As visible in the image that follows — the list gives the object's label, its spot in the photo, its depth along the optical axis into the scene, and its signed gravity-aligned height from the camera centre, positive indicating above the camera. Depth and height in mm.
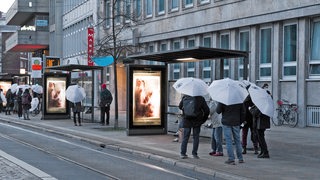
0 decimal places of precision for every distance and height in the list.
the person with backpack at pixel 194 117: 14859 -702
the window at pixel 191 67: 34925 +1379
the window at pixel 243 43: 29823 +2399
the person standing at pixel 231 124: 13867 -817
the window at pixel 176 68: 37062 +1396
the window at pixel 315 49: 25095 +1773
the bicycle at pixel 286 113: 25625 -1062
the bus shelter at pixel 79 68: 28595 +1101
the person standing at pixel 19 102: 34938 -797
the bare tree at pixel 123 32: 28005 +4319
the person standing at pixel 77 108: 27419 -874
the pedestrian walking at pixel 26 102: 32438 -711
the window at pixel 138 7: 41622 +6000
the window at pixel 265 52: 28109 +1813
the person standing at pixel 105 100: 27406 -521
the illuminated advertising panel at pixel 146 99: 21391 -351
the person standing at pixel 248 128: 15773 -1053
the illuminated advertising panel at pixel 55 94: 32812 -260
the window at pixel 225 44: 31297 +2491
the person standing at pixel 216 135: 15633 -1215
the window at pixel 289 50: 26356 +1833
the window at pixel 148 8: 40562 +5708
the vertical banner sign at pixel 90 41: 45062 +3734
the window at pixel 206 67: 33125 +1297
